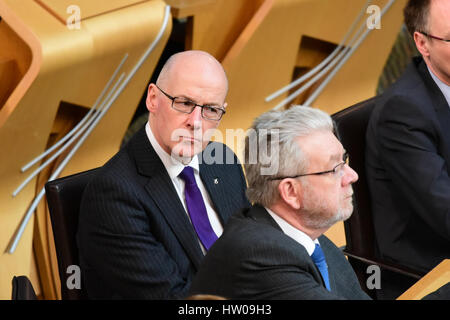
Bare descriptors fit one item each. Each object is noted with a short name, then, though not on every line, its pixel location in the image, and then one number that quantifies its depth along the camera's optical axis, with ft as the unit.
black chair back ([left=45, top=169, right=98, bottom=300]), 14.55
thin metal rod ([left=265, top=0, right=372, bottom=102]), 25.75
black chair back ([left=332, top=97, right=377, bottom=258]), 17.95
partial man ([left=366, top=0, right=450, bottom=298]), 17.34
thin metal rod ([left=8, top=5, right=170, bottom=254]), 20.11
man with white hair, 12.47
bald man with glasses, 14.29
